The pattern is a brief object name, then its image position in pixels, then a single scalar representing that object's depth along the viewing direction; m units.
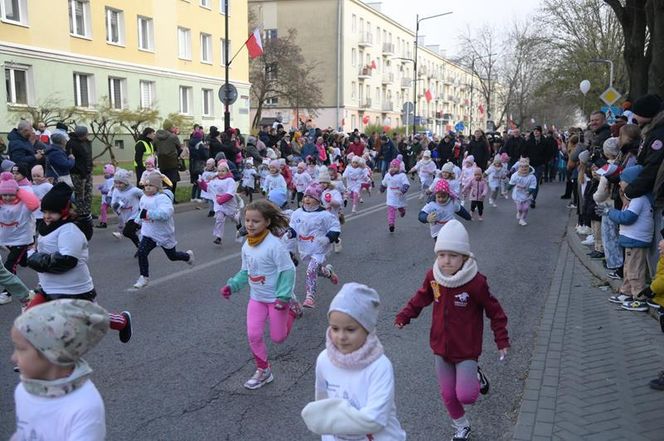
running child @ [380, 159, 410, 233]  13.84
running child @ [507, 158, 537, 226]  15.10
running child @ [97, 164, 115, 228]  12.90
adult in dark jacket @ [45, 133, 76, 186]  12.40
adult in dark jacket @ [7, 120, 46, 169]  11.91
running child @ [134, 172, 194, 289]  8.47
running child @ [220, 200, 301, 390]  5.21
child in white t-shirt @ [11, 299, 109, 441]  2.41
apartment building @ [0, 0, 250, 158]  25.39
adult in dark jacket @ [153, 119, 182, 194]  17.28
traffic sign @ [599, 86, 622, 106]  20.84
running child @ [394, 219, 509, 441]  4.12
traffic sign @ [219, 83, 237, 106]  22.94
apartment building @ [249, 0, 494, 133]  61.66
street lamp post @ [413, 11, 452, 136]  45.10
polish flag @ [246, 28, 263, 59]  24.47
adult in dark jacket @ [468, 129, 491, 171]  20.61
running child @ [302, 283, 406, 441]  2.85
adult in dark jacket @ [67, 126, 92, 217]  13.40
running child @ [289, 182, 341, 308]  7.89
